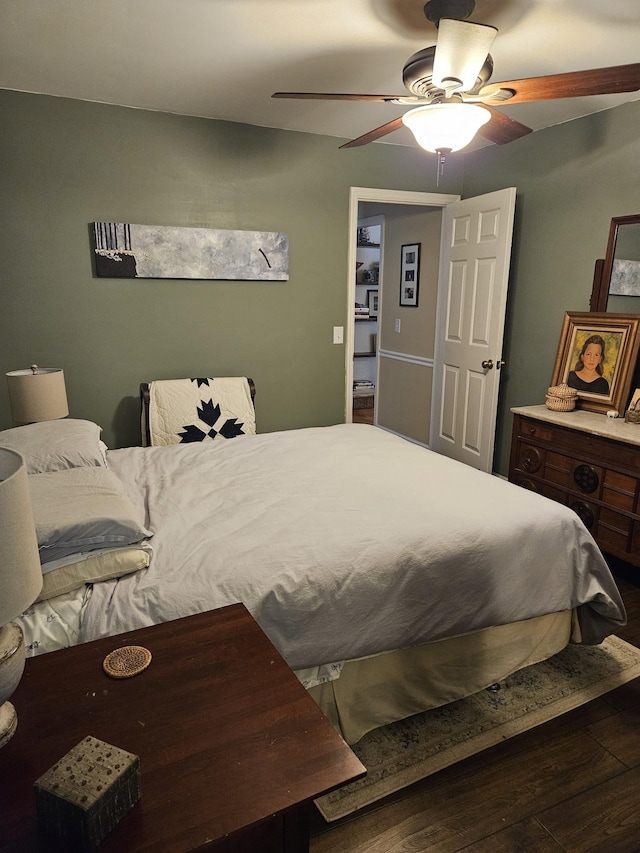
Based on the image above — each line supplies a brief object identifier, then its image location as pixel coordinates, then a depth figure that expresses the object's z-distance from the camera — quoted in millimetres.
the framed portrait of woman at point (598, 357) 2957
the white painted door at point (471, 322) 3652
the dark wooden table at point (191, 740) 789
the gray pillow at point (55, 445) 2137
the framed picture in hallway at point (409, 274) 4777
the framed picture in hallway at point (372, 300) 7023
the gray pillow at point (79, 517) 1462
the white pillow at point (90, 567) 1447
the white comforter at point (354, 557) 1524
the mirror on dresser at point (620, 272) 2994
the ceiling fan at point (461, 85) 1692
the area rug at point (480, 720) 1648
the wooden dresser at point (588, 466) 2602
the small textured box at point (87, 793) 725
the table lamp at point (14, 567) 777
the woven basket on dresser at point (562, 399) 3143
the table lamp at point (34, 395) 2703
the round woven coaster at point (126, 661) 1063
